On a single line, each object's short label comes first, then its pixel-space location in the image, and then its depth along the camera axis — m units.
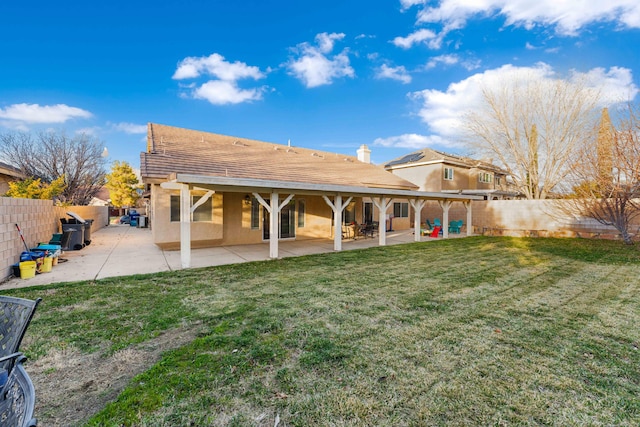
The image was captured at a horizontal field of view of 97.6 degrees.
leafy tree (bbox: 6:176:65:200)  9.74
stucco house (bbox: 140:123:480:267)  8.45
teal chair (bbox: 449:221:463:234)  16.24
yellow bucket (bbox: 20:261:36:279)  6.00
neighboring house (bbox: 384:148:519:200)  21.72
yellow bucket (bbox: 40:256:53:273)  6.56
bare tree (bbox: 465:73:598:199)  17.05
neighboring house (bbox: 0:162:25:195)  12.30
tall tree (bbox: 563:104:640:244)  9.64
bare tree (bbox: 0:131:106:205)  16.27
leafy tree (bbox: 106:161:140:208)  24.36
